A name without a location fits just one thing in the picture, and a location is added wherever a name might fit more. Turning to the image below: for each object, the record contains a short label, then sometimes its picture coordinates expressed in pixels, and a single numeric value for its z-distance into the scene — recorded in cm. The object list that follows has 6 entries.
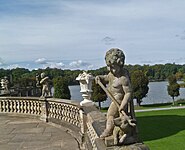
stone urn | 877
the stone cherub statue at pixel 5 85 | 1821
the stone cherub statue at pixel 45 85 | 1201
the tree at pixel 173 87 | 5506
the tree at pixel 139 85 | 5166
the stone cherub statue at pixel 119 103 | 414
